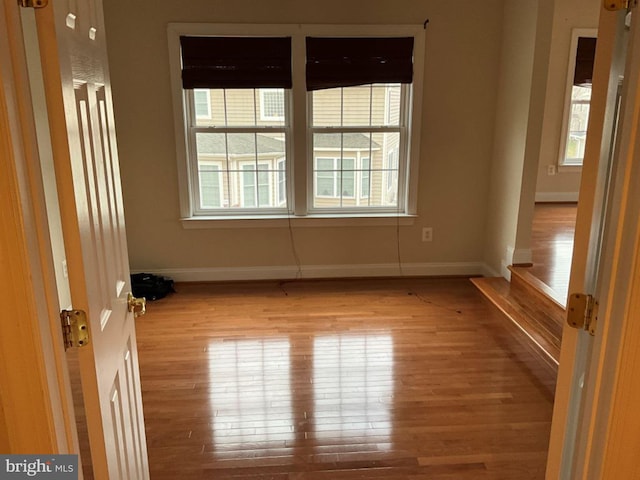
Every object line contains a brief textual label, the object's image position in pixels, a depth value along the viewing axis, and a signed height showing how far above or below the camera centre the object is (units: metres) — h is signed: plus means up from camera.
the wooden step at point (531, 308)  2.99 -1.22
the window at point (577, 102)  5.90 +0.28
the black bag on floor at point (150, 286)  4.11 -1.28
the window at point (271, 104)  4.18 +0.18
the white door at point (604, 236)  1.02 -0.24
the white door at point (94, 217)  1.05 -0.22
